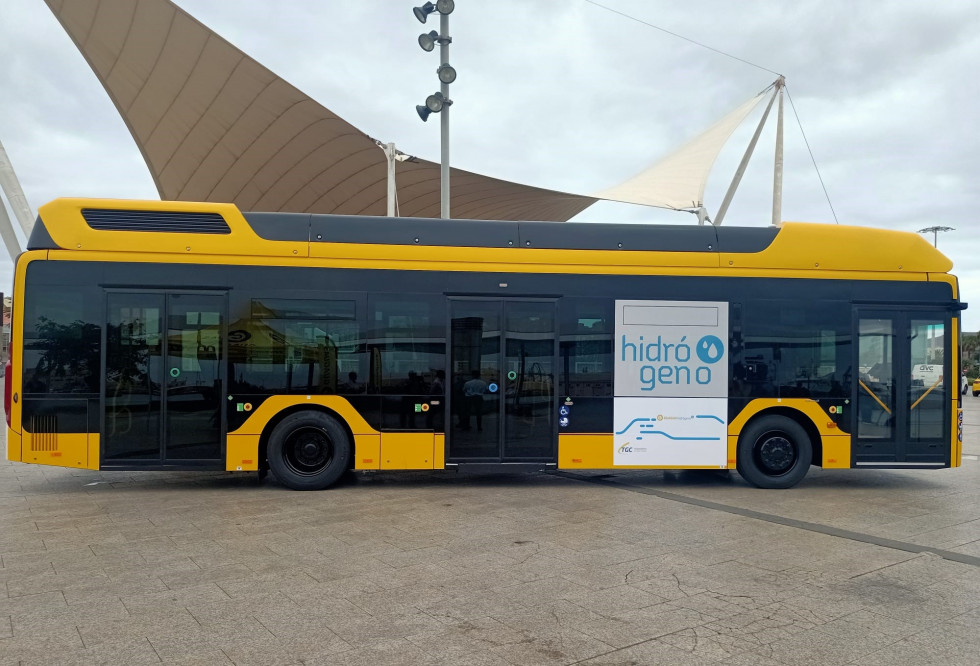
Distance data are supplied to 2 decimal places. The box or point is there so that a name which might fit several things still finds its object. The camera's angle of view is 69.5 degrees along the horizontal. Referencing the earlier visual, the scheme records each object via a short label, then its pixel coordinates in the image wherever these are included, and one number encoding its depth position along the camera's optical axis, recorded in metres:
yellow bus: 8.04
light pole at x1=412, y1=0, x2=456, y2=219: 13.20
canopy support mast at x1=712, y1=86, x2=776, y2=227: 35.83
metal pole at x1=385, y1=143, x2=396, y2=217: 24.84
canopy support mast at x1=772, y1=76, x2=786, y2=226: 34.50
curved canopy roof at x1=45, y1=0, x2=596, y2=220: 20.31
